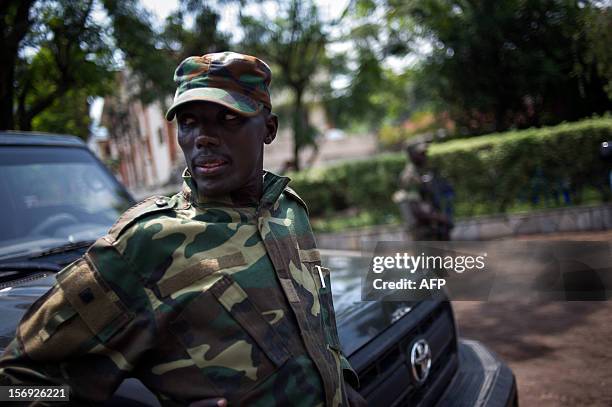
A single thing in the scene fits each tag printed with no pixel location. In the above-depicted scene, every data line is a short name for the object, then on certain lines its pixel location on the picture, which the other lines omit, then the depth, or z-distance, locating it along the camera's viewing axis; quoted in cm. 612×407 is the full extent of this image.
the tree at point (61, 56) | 646
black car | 190
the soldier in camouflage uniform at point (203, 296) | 107
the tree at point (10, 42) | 580
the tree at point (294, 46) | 1212
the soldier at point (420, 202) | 513
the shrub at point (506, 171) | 812
